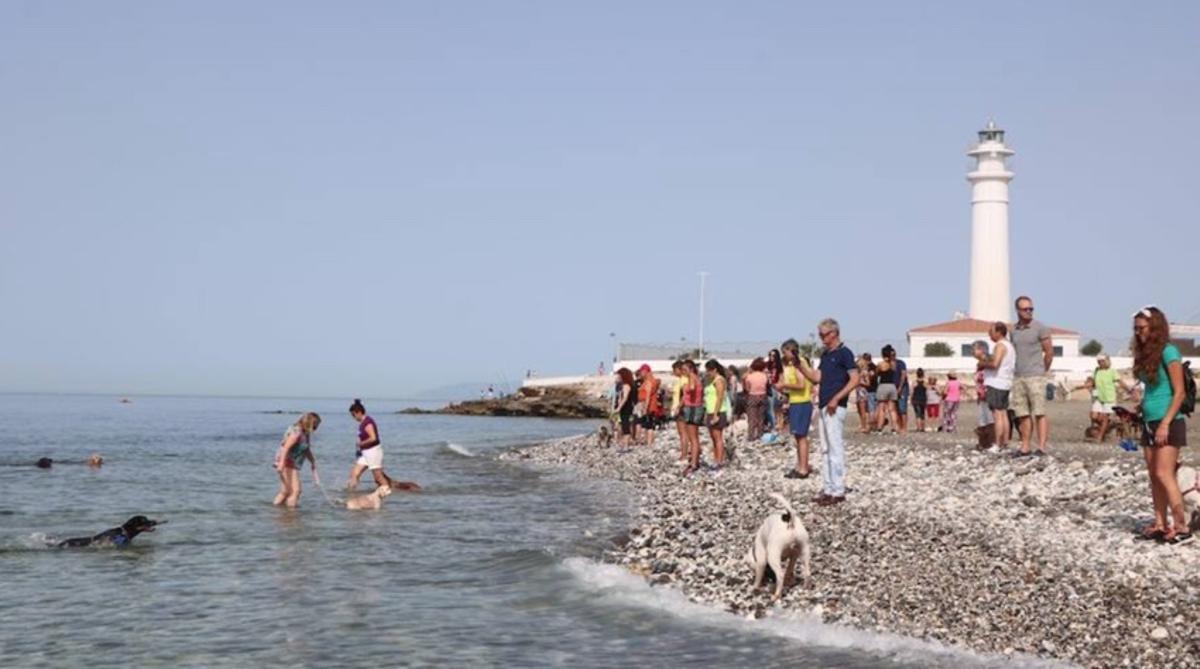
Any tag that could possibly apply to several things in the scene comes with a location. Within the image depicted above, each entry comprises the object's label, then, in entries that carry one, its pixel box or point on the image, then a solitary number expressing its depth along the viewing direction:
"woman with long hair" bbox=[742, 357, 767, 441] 26.59
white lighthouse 78.44
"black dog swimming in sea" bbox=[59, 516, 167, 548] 17.27
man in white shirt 18.55
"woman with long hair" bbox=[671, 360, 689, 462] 25.06
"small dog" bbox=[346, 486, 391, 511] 21.59
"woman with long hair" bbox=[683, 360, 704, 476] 23.69
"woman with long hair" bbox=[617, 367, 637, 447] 30.56
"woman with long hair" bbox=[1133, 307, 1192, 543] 11.69
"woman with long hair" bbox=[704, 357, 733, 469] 22.48
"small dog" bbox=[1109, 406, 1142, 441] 23.31
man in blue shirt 15.64
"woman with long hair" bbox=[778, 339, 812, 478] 18.70
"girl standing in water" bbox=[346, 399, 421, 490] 22.42
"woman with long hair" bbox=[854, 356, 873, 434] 29.64
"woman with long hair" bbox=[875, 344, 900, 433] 27.12
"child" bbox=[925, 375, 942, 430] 34.44
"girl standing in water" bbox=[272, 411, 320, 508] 20.61
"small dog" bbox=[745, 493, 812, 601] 11.70
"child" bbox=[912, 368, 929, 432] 30.11
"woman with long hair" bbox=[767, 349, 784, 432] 23.02
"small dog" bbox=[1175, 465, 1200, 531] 12.01
